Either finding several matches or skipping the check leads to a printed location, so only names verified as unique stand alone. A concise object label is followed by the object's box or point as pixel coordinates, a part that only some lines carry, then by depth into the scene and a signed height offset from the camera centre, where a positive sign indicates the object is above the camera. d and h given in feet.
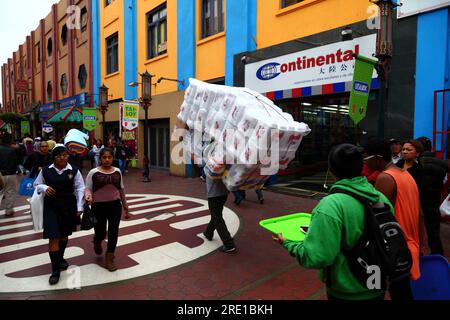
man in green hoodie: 5.45 -1.62
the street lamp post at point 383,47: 16.14 +4.73
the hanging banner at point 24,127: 87.93 +3.03
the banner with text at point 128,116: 40.57 +2.85
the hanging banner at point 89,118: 47.11 +2.96
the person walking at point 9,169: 20.88 -2.10
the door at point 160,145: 45.88 -1.10
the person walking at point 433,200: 12.14 -2.46
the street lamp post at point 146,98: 36.37 +4.61
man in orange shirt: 7.73 -1.59
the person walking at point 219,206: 14.34 -3.21
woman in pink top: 12.34 -2.30
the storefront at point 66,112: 57.87 +5.23
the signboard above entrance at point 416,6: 18.87 +8.21
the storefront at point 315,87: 23.56 +4.23
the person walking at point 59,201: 11.42 -2.41
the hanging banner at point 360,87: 17.57 +2.89
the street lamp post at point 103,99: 46.52 +5.78
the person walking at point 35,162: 20.01 -1.56
